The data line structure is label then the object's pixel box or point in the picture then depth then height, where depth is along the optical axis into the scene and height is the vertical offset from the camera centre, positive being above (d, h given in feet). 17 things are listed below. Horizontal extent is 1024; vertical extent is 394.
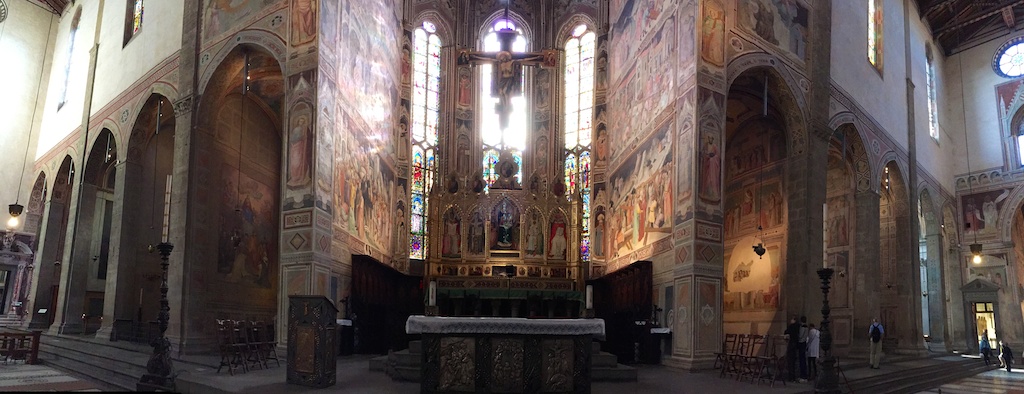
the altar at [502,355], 33.53 -2.39
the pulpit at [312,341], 35.81 -2.10
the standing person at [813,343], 47.26 -2.13
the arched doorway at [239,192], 63.36 +10.16
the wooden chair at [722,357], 47.99 -3.35
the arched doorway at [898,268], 79.56 +4.99
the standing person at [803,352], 47.50 -2.75
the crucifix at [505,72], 83.76 +26.62
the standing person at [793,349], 46.88 -2.55
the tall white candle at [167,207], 35.75 +4.44
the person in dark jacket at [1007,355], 77.36 -4.30
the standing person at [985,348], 81.40 -3.80
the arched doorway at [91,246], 74.02 +5.02
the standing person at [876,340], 61.36 -2.40
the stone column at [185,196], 59.31 +8.39
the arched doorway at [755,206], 69.62 +10.58
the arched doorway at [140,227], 67.46 +6.58
